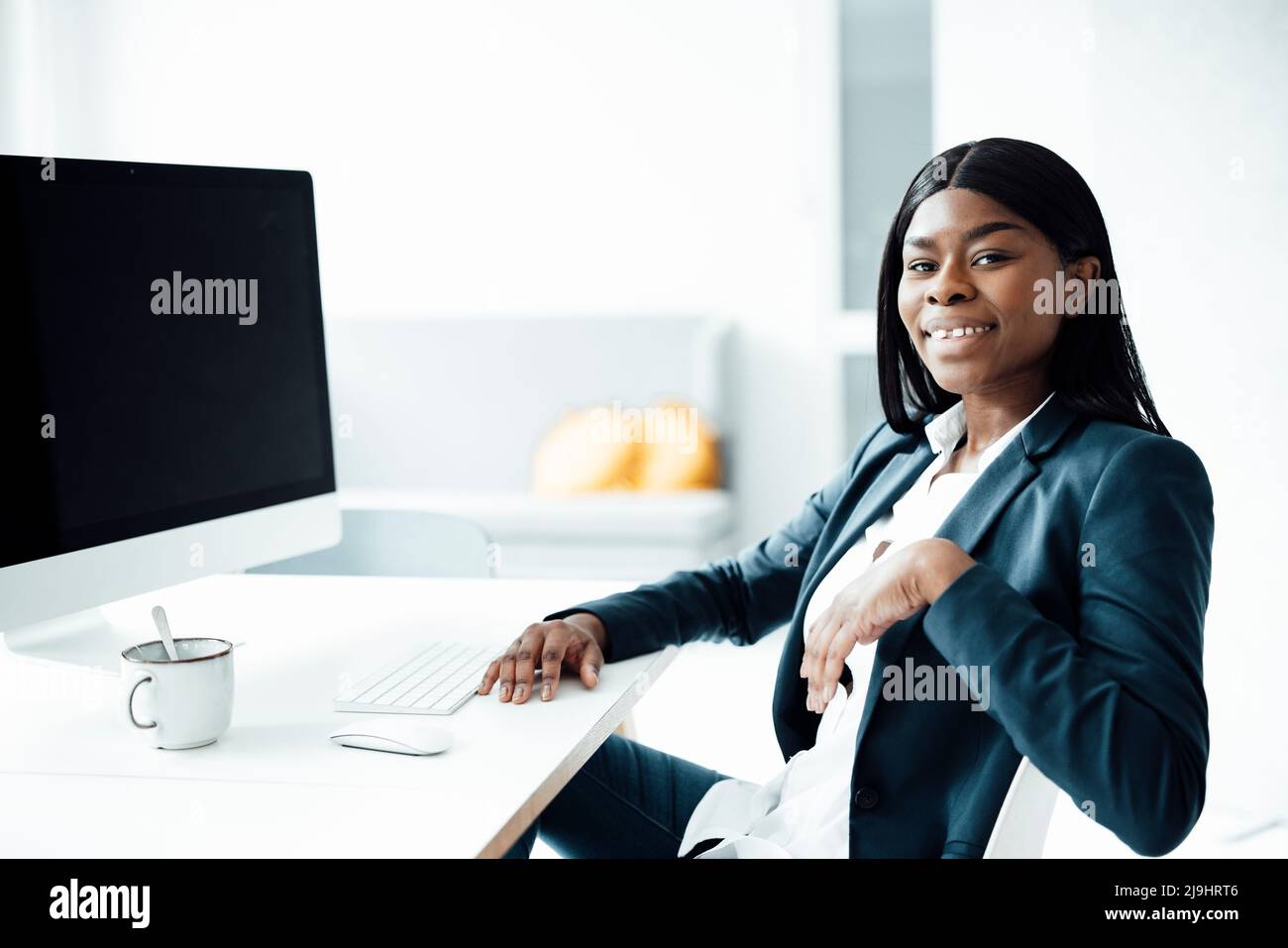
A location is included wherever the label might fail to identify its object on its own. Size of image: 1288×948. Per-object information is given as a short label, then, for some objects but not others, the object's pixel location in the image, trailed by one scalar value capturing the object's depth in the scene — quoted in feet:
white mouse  3.49
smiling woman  3.26
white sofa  14.93
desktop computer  4.02
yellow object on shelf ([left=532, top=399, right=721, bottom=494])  15.03
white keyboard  3.92
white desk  2.99
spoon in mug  3.64
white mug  3.51
